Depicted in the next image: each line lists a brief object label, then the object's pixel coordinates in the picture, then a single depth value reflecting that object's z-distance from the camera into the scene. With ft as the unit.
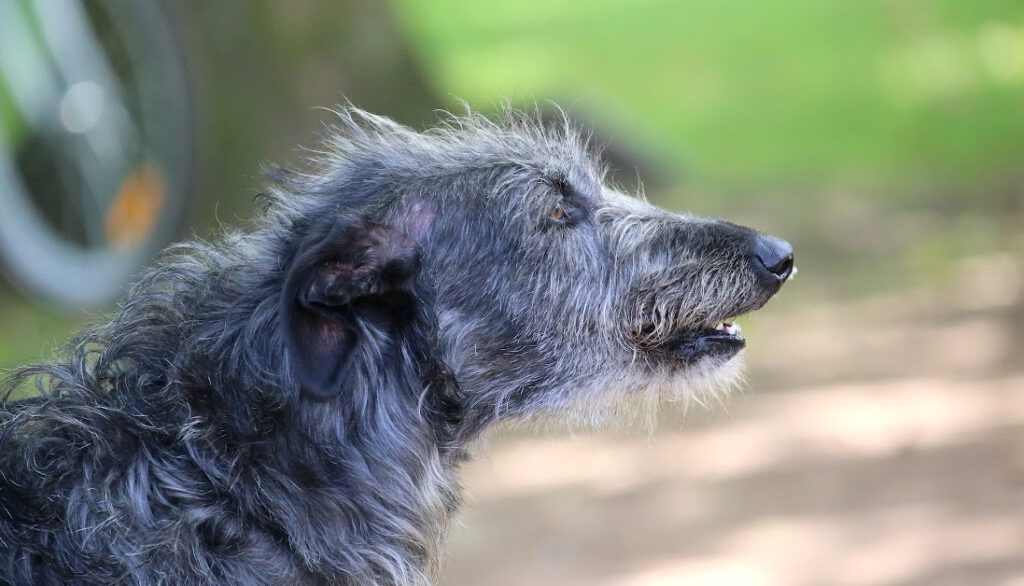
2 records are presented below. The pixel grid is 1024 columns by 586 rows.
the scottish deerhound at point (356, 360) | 23.90
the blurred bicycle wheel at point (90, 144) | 58.95
